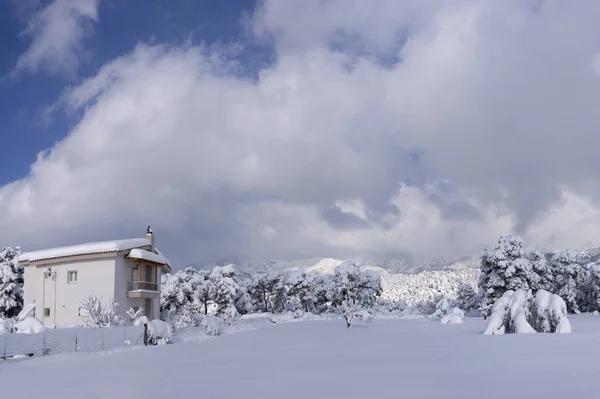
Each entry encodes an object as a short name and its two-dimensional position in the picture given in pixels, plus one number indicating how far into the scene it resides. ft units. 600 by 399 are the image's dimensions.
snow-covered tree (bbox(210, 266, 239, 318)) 172.76
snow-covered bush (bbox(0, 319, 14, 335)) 60.70
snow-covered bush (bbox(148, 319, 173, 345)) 76.89
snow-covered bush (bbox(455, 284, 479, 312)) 183.88
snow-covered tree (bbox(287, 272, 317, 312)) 199.93
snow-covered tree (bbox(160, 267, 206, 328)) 172.24
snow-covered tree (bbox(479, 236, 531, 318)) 144.05
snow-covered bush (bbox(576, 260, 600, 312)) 164.96
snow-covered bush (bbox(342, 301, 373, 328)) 108.99
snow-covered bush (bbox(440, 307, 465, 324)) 106.42
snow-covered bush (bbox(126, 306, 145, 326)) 94.15
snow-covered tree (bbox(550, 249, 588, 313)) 163.73
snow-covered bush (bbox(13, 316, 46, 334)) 64.39
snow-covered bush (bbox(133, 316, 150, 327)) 78.16
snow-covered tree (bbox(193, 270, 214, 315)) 173.17
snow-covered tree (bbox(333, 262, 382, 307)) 193.06
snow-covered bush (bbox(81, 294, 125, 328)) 84.84
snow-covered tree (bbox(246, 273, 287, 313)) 201.26
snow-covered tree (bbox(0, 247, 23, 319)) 119.96
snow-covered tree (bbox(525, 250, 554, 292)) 156.66
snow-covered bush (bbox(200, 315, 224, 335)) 96.88
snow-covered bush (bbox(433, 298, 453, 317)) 144.82
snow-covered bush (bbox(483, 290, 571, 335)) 66.33
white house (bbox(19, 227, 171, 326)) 104.78
